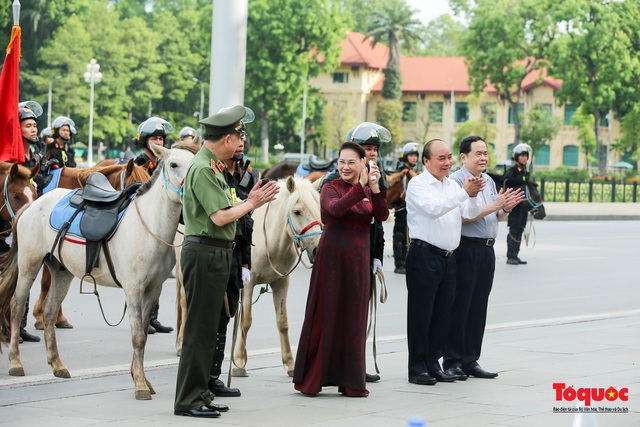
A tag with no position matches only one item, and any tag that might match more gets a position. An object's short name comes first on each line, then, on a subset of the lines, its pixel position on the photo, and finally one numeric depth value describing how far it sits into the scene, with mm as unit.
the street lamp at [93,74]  61531
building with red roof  100750
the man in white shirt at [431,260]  8891
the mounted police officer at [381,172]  8789
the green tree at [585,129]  83000
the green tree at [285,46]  84438
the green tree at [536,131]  81875
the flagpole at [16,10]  12783
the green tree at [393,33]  104250
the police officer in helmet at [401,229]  19547
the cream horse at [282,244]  9141
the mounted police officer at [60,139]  15109
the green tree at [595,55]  75188
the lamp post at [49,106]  76712
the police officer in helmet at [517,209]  21594
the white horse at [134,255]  8391
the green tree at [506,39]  77250
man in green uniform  7418
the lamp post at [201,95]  92000
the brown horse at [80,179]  11935
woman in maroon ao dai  8289
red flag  11250
